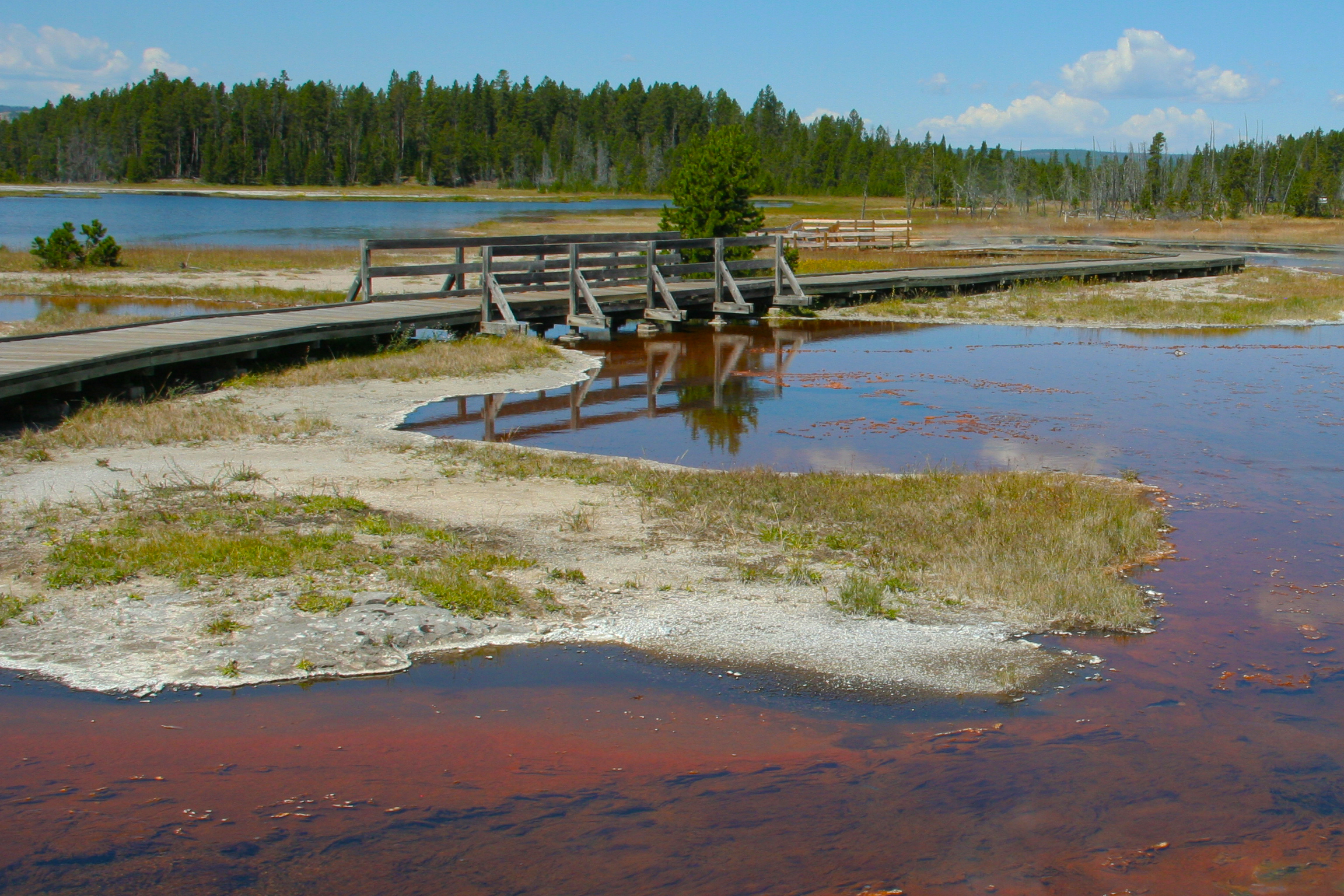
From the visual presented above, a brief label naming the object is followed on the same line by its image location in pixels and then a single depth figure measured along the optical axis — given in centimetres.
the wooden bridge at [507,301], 1323
